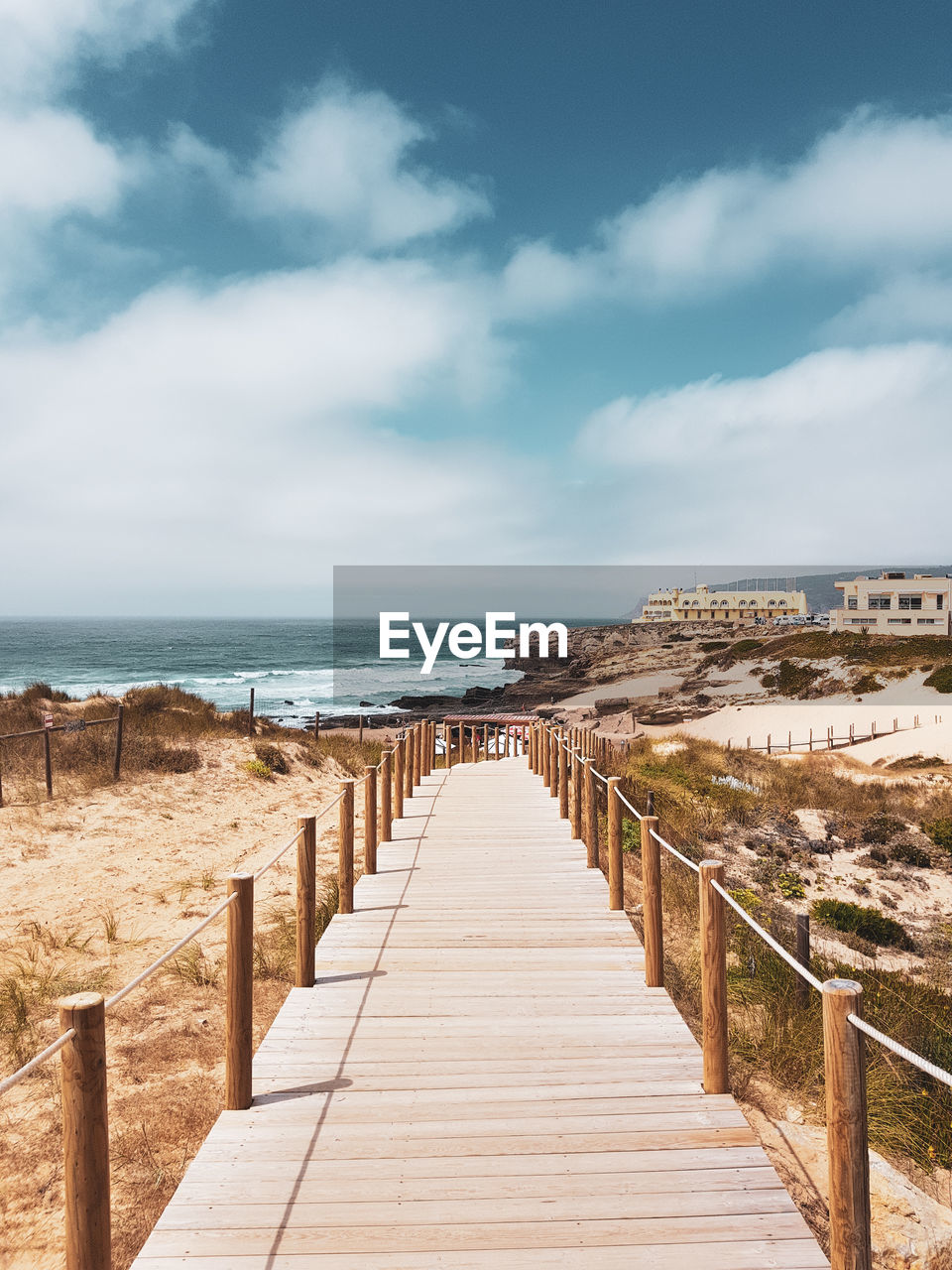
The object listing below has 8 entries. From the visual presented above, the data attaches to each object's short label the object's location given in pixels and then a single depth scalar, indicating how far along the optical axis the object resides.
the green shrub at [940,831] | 15.19
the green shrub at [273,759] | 16.84
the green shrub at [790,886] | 11.88
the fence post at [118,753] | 13.81
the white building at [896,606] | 73.25
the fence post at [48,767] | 12.30
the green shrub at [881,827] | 15.25
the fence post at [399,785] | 10.80
